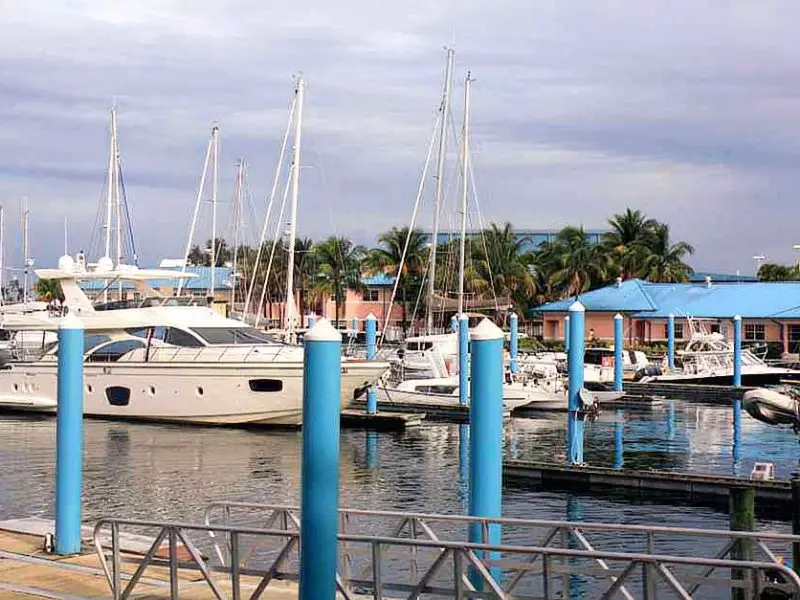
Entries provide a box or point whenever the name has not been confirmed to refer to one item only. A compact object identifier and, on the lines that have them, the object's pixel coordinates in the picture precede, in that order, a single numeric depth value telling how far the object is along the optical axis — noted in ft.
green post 37.50
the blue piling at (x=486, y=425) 35.86
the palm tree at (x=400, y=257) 258.98
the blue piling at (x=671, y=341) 182.03
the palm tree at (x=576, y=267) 272.51
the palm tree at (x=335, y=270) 276.41
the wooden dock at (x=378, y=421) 117.50
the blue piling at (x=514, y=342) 145.81
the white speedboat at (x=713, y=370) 175.32
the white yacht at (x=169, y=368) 115.24
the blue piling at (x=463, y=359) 124.36
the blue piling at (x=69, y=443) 43.86
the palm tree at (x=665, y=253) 285.43
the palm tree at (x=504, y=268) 247.09
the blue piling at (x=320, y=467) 26.07
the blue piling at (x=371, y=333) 134.31
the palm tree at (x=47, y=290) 324.95
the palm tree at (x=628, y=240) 282.36
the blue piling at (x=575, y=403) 82.12
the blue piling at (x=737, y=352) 162.73
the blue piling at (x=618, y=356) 146.00
